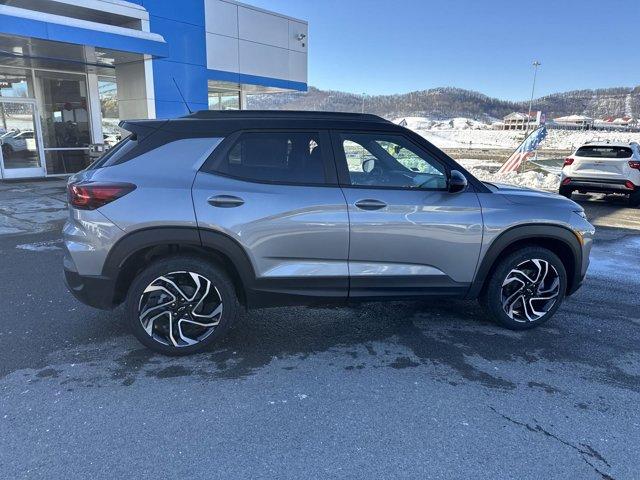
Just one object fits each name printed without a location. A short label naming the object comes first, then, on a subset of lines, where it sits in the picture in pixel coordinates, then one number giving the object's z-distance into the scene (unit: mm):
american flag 16125
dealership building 11523
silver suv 3396
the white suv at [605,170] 11453
